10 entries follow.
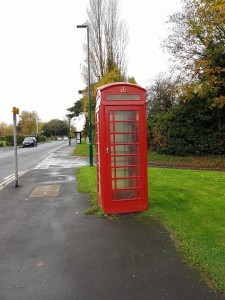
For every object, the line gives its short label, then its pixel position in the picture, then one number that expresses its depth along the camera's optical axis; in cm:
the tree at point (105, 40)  2386
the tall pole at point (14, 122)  779
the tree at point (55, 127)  8877
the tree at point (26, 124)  6844
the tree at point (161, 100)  2023
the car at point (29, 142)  3813
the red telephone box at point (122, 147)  460
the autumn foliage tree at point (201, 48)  1400
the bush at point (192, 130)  1614
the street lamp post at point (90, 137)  1203
